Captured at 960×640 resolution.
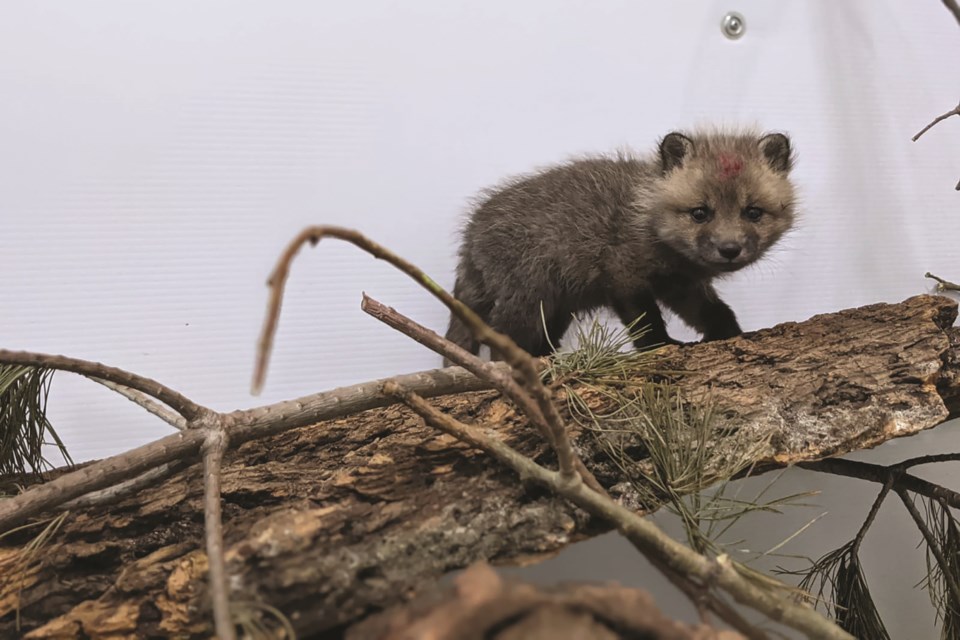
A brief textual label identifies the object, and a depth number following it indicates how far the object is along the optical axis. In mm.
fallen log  448
